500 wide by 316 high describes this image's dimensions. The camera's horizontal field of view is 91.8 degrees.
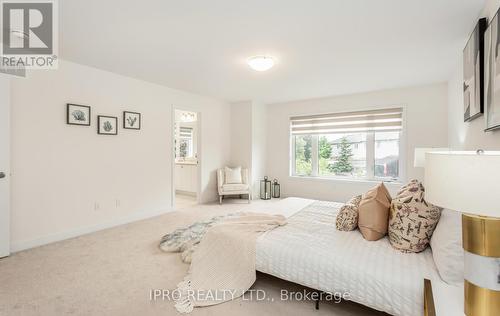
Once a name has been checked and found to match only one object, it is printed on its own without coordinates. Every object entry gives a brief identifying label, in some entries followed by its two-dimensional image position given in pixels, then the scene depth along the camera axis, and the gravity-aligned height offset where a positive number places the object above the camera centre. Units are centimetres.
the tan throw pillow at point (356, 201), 225 -41
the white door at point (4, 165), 264 -10
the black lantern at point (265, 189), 587 -79
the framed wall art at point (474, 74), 200 +77
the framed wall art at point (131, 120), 395 +61
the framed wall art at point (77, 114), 327 +59
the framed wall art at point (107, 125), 362 +49
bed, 143 -72
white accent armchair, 534 -65
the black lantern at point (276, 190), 598 -81
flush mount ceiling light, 304 +120
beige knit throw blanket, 194 -95
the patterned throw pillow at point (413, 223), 169 -46
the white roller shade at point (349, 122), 470 +76
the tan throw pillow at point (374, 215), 193 -47
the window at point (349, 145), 479 +28
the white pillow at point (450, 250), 134 -54
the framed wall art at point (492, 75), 162 +59
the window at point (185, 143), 694 +40
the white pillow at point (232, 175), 550 -41
